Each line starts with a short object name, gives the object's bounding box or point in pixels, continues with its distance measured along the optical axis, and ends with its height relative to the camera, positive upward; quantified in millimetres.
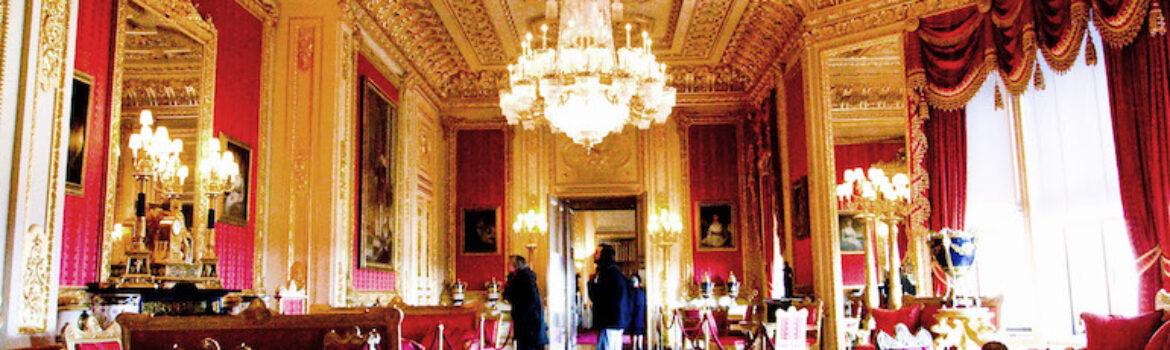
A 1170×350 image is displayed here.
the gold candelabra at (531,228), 13227 +502
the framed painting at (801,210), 9977 +565
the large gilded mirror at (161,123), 5543 +1029
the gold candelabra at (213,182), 6211 +638
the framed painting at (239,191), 7027 +630
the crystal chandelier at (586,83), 7094 +1539
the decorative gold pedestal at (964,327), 6125 -544
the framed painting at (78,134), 5047 +805
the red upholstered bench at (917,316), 7188 -534
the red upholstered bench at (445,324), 7336 -573
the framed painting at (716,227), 13320 +478
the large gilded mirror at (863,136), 9477 +1510
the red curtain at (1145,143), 5434 +724
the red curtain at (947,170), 8133 +822
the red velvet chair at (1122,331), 5266 -513
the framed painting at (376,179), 9398 +986
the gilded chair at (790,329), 6996 -612
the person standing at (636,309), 9281 -579
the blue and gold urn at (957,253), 6352 +3
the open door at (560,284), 12945 -397
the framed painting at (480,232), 13445 +460
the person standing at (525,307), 8156 -462
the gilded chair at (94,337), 4664 -402
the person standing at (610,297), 8320 -382
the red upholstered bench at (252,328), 3324 -259
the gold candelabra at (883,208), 7915 +457
